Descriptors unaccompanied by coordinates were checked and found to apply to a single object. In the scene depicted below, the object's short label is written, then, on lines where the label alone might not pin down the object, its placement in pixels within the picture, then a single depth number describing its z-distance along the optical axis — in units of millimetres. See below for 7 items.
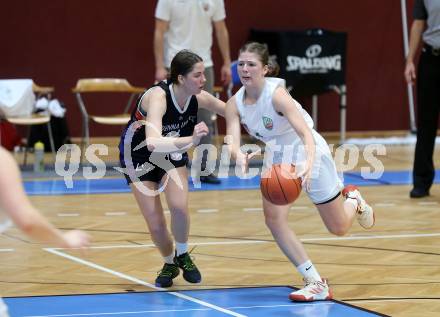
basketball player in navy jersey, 11615
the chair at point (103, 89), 22145
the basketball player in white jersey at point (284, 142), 10988
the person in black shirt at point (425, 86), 17778
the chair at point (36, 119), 22021
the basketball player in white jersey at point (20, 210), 6074
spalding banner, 26094
